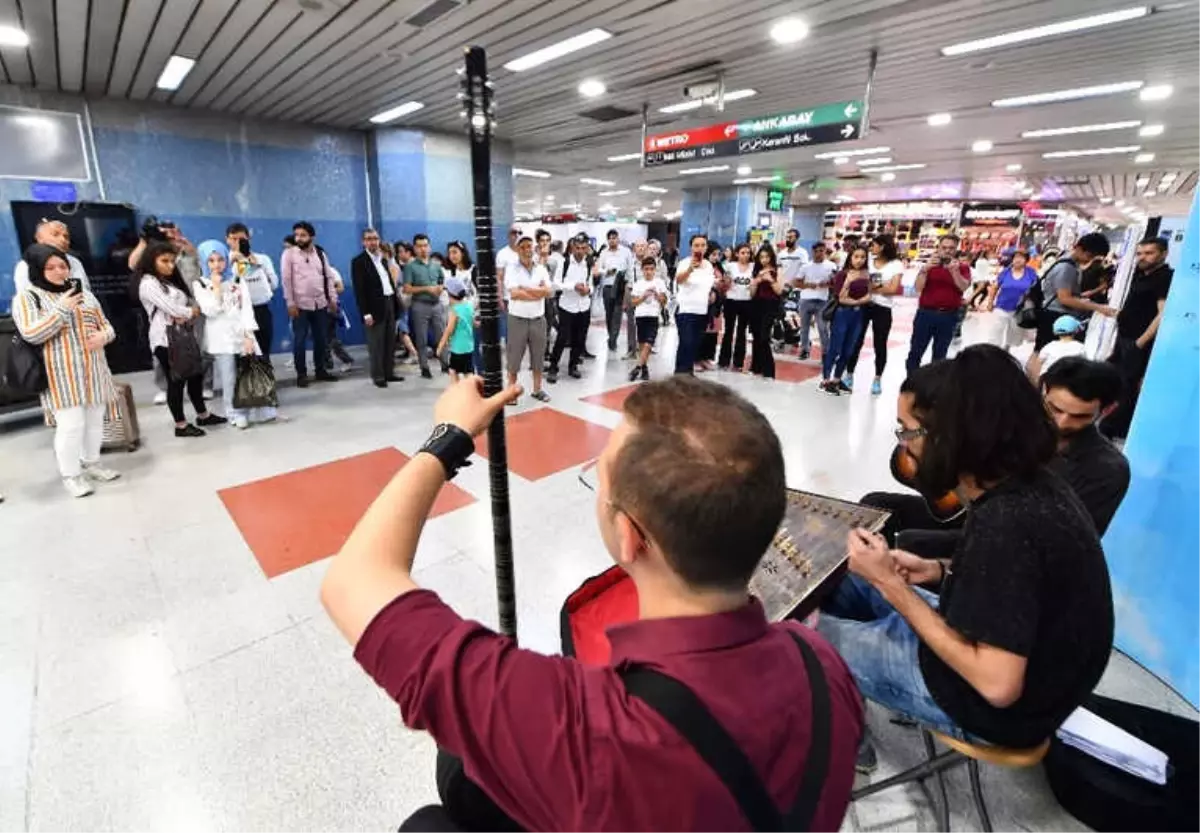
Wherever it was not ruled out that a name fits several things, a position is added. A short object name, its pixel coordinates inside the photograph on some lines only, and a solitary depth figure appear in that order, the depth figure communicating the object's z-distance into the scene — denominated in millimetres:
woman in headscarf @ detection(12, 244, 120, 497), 2988
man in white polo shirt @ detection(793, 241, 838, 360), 6711
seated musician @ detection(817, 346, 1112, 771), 1035
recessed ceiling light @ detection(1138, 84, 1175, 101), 5715
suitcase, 3957
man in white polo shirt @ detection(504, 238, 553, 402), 5199
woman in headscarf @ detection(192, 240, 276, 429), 4242
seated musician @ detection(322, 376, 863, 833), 529
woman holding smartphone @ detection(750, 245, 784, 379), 6355
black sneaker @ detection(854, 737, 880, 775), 1684
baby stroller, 8531
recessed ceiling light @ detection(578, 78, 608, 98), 5848
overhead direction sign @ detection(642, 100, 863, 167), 5438
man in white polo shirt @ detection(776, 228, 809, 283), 7638
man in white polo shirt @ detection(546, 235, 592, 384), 6191
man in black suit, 5801
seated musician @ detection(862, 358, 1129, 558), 1641
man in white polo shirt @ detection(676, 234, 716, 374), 5816
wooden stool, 1388
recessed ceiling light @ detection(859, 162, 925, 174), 11130
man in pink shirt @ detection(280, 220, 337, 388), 5625
